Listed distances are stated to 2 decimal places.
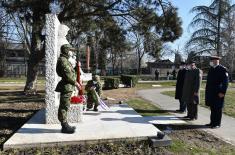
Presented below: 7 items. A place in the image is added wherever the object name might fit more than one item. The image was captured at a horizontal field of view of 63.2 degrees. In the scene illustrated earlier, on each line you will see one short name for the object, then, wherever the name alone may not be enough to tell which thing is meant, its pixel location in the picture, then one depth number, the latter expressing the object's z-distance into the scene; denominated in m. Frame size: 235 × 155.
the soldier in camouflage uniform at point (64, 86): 3.78
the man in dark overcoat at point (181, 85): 6.30
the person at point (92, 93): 5.56
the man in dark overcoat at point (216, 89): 4.77
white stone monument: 4.36
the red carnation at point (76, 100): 4.44
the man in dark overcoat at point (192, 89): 5.32
